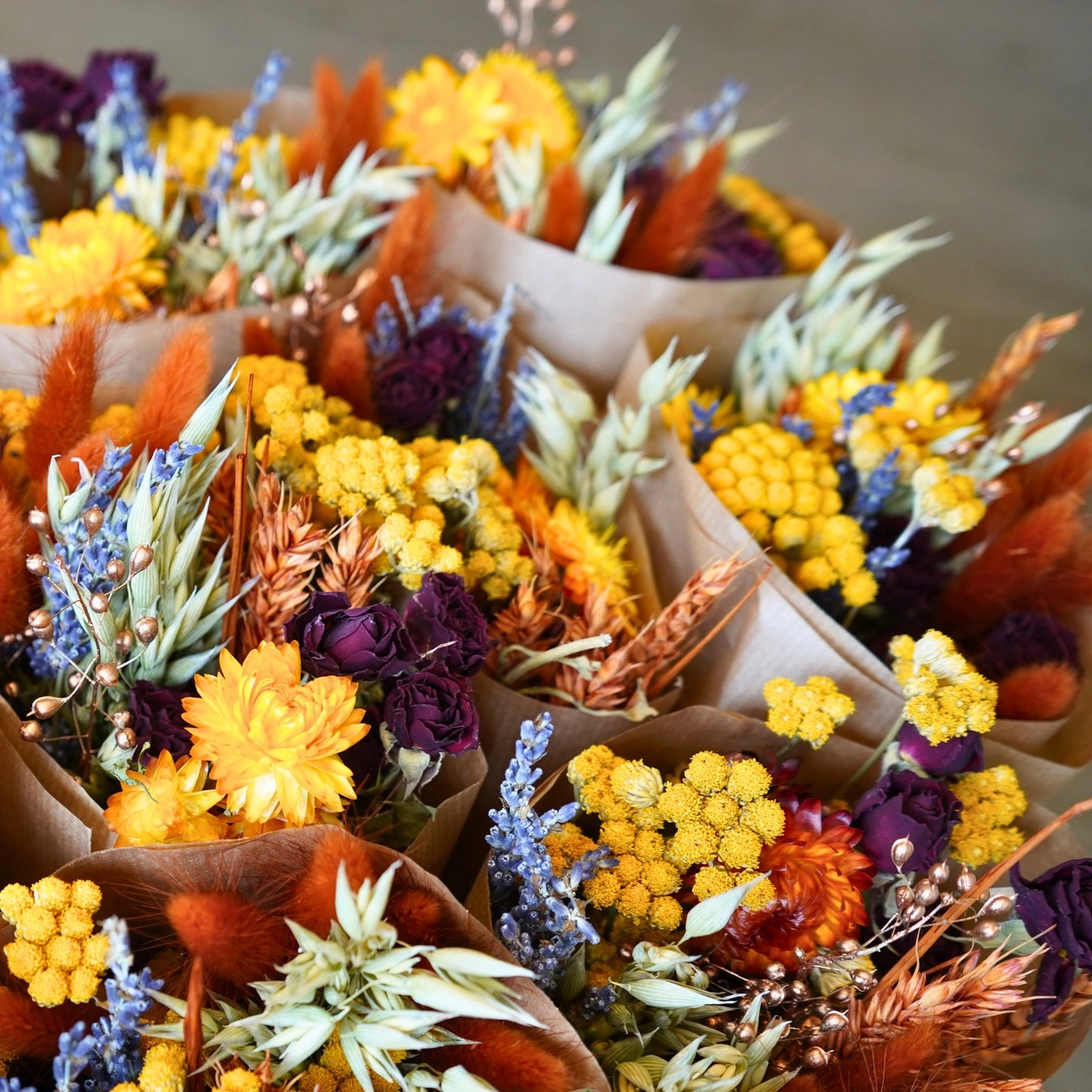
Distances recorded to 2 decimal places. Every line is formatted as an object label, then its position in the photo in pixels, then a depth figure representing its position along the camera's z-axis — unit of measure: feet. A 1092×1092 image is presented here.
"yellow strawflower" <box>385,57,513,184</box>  3.22
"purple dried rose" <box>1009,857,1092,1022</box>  2.62
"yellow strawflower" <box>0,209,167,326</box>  2.93
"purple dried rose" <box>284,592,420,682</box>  2.58
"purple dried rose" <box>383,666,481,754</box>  2.58
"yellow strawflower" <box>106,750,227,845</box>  2.58
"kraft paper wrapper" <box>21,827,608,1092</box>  2.54
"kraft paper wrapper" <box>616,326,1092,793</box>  2.82
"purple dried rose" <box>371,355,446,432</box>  2.95
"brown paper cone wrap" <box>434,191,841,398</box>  3.13
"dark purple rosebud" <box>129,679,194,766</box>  2.62
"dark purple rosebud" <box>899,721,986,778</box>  2.72
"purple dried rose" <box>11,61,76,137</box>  3.19
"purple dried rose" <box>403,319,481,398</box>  2.98
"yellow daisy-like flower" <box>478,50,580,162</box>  3.26
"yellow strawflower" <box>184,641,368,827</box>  2.55
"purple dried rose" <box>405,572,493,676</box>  2.63
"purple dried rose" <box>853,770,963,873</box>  2.67
